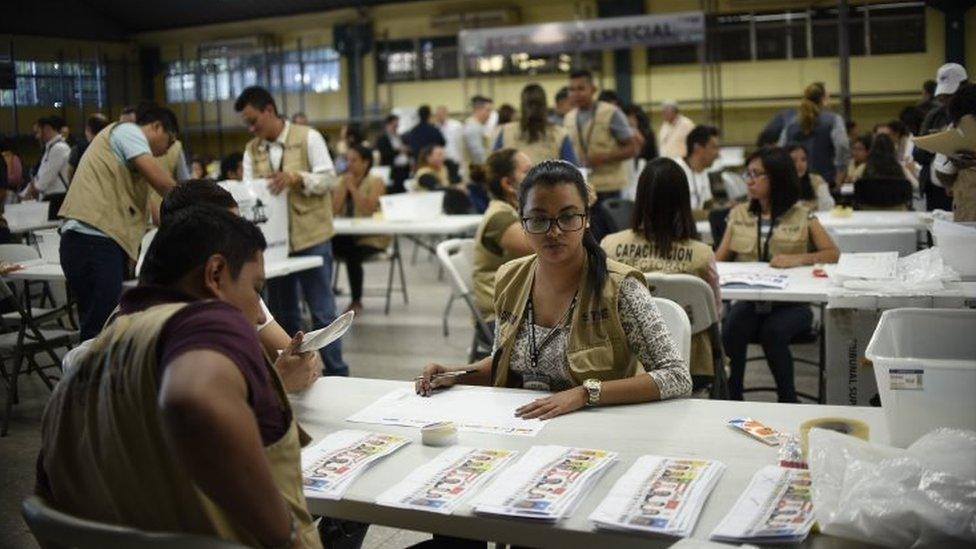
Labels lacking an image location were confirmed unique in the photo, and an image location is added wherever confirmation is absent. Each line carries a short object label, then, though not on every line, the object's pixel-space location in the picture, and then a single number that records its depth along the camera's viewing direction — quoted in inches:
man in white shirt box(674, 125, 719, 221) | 280.5
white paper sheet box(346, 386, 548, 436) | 89.7
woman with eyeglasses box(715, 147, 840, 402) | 171.6
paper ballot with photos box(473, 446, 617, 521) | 68.9
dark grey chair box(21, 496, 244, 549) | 55.7
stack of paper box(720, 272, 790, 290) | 163.9
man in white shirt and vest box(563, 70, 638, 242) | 277.3
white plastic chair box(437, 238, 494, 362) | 179.0
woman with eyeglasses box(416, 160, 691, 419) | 100.6
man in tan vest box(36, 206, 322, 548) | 54.5
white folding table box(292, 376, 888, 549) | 67.4
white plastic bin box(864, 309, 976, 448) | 69.8
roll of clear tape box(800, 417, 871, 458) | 77.8
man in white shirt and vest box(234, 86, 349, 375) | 211.9
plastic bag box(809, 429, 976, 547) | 59.7
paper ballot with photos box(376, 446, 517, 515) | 71.6
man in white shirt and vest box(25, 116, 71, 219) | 169.6
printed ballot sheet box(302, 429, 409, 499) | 75.8
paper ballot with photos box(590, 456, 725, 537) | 65.6
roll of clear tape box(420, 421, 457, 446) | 85.0
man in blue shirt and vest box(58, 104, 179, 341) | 175.6
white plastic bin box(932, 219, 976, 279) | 141.6
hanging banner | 511.8
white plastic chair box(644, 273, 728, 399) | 139.9
